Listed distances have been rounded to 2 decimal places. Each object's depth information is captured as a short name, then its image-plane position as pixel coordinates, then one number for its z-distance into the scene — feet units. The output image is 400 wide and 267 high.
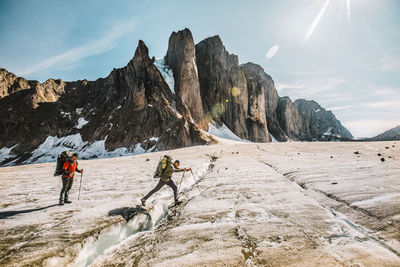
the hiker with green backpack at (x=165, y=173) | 21.49
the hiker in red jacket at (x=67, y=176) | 20.47
